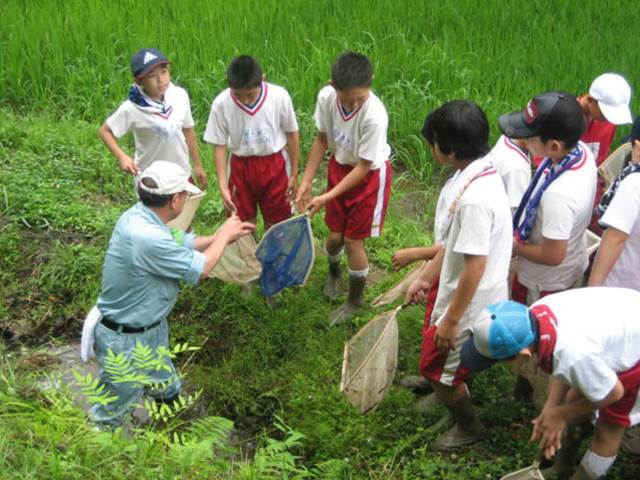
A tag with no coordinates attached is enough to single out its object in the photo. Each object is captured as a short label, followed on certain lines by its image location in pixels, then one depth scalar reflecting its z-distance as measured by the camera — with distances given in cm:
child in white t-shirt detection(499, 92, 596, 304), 307
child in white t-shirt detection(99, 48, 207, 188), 409
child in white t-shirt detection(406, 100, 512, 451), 285
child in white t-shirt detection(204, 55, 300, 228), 409
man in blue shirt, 314
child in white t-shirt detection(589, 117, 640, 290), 303
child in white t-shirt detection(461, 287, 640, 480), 257
